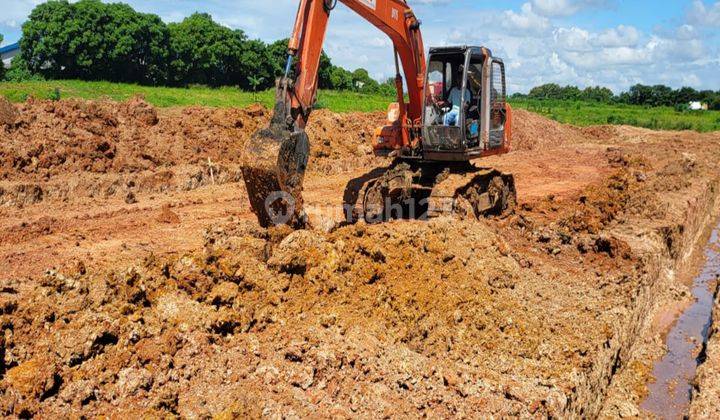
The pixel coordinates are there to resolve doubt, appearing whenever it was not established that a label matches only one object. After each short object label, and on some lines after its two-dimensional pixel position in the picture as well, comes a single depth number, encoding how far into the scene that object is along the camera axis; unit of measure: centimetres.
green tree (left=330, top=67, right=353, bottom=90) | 5198
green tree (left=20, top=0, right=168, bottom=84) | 4338
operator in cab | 984
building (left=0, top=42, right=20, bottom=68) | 4952
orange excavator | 871
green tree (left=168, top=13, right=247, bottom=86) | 4944
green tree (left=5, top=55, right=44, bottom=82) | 4186
